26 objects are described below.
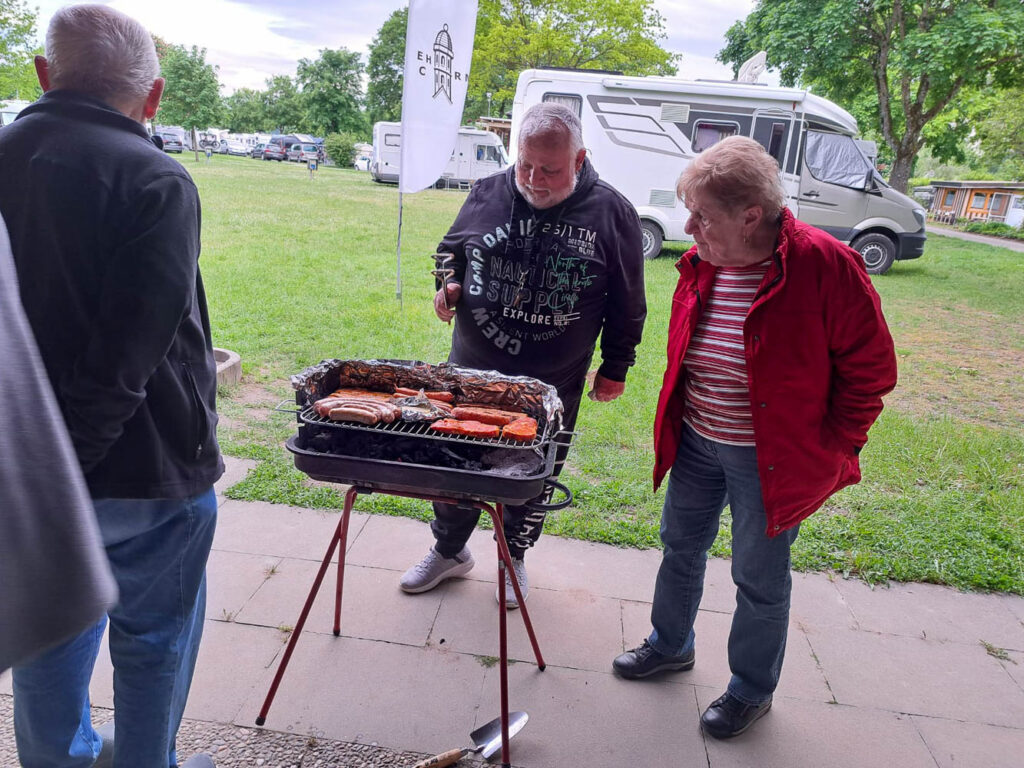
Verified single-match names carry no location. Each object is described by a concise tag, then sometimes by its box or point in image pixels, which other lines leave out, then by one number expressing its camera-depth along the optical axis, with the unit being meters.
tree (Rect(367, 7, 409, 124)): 48.56
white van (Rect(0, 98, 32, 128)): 14.75
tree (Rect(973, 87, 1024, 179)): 23.12
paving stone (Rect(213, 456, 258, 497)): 3.76
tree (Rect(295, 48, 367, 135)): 50.62
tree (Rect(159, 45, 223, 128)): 37.69
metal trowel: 2.11
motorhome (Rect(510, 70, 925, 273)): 11.07
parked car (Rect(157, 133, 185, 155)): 35.84
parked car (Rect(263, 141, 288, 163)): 41.95
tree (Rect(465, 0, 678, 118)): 28.11
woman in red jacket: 1.90
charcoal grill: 1.92
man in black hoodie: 2.47
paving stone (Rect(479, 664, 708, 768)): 2.23
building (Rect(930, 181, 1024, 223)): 32.94
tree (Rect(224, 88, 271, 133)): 60.38
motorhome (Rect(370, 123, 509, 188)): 26.28
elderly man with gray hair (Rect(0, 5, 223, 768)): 1.41
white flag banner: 6.12
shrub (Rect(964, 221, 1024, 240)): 23.47
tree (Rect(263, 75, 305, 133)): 56.97
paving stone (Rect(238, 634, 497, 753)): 2.26
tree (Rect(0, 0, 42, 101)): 17.03
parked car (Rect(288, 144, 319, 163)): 40.84
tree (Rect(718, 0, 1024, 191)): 14.66
